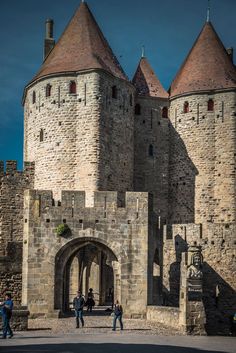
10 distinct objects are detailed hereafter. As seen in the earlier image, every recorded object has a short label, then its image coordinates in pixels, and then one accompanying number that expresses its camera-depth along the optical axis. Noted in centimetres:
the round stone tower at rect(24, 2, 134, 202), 4116
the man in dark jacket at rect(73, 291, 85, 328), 2723
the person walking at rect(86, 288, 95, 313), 3451
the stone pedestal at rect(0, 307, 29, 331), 2541
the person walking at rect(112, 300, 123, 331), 2638
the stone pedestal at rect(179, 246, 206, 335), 2684
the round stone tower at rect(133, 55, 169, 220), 4544
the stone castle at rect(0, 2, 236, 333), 3111
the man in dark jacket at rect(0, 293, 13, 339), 2312
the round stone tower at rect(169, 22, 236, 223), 4391
